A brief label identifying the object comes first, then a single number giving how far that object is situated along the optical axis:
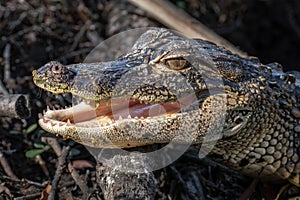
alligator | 5.23
